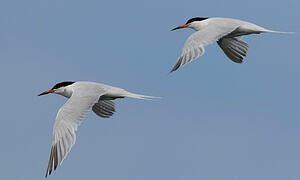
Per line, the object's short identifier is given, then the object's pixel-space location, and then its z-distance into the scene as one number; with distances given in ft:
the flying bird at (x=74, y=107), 62.28
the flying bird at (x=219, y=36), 67.62
